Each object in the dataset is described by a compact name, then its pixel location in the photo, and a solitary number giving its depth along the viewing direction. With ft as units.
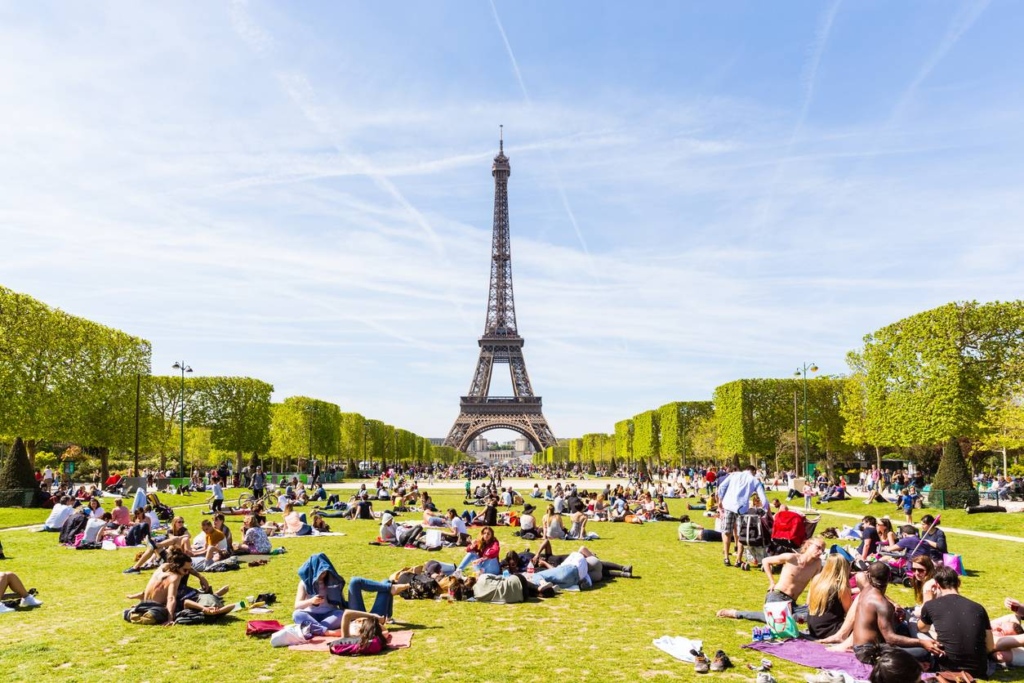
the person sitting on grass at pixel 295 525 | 66.39
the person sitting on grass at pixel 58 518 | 67.36
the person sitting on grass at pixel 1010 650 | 25.53
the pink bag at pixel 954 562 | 41.37
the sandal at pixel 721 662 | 24.95
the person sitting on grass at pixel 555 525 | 61.99
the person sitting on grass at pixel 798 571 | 33.30
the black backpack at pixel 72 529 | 58.80
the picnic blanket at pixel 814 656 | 24.89
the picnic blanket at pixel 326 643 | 28.25
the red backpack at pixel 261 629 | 30.04
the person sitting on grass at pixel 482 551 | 41.39
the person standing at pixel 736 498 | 47.75
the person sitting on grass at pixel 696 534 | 64.28
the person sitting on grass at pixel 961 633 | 24.29
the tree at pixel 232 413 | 180.75
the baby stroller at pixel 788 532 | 48.14
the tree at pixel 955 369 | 101.81
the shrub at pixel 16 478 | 88.43
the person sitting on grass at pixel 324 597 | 30.42
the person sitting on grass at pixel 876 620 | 25.36
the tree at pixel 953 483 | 88.94
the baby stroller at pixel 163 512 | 72.49
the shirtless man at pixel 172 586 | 32.32
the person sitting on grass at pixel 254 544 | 53.52
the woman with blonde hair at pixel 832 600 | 28.86
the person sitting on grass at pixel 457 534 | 58.63
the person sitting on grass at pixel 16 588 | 34.78
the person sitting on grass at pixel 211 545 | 49.01
